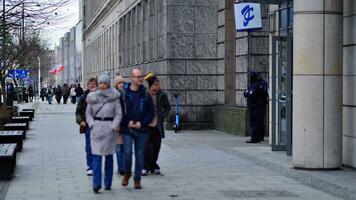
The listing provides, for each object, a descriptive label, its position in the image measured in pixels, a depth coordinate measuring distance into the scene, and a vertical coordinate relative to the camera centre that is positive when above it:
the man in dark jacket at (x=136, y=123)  11.07 -0.57
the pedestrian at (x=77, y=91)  52.64 -0.41
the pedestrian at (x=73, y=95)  58.34 -0.78
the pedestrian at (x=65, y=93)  60.75 -0.64
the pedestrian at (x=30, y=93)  68.12 -0.72
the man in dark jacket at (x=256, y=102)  18.91 -0.44
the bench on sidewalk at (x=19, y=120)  23.64 -1.11
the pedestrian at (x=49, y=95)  59.28 -0.79
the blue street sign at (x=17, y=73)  44.86 +0.75
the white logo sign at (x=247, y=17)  19.70 +1.82
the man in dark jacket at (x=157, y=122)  12.59 -0.63
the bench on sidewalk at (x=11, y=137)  15.70 -1.12
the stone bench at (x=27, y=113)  29.41 -1.13
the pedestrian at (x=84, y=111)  12.16 -0.43
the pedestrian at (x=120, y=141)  11.06 -0.84
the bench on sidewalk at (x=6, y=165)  11.80 -1.27
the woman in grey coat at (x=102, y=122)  10.62 -0.53
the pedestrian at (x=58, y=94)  60.88 -0.73
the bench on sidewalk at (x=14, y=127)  20.15 -1.14
